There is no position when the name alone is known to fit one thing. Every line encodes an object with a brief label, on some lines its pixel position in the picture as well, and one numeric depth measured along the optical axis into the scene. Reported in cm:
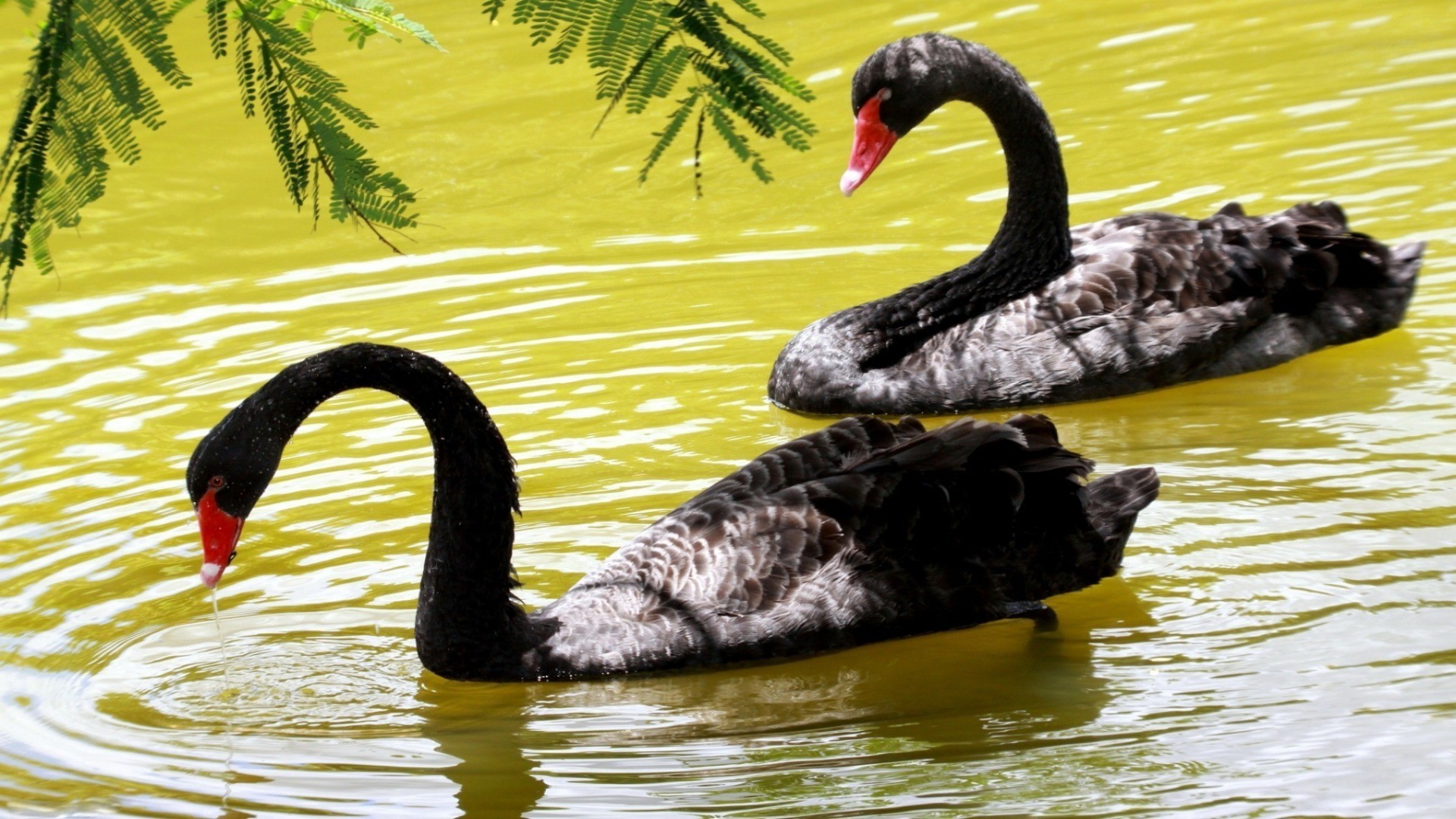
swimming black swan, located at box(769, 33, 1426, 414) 1461
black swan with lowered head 1025
